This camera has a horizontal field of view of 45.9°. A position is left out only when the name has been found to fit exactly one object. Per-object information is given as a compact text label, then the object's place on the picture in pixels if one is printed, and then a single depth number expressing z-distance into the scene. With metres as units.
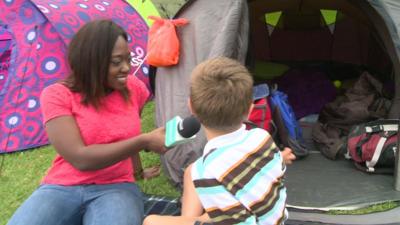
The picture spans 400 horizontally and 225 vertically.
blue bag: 3.11
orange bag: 2.85
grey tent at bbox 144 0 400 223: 2.63
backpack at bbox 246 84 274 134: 2.93
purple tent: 3.54
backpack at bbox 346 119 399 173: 2.79
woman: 1.84
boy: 1.36
